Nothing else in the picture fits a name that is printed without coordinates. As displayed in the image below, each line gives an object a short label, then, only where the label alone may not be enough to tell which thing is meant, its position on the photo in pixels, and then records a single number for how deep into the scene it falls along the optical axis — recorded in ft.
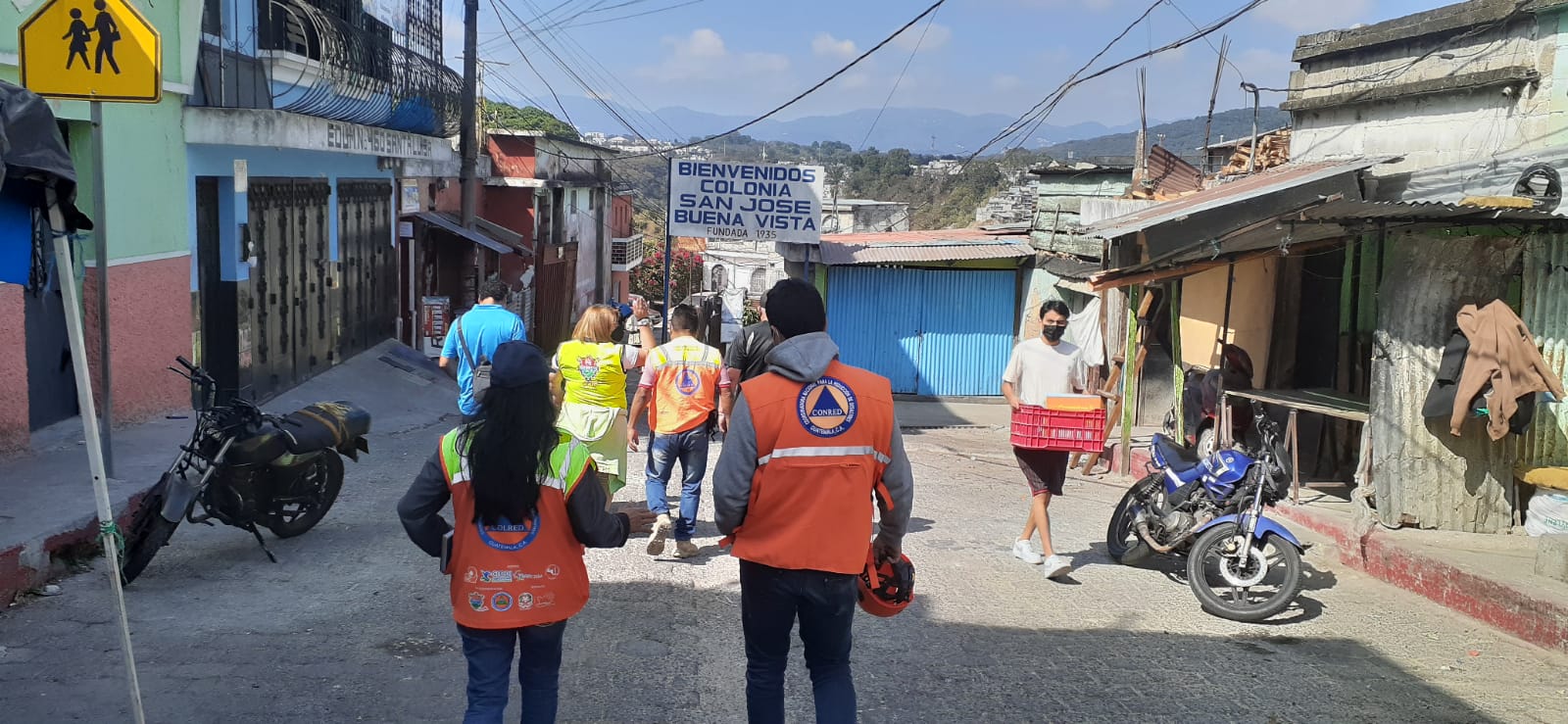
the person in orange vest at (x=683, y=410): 24.27
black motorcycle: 21.38
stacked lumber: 47.67
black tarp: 14.35
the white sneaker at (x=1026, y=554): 25.07
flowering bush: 144.15
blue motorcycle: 21.99
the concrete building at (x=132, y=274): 27.55
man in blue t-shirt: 28.86
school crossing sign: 19.33
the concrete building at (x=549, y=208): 91.20
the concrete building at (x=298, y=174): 39.88
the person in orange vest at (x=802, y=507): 13.28
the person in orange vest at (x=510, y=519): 12.48
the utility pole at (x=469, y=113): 69.31
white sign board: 50.42
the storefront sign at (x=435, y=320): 67.77
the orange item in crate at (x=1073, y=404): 23.48
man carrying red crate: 23.93
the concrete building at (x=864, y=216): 130.93
